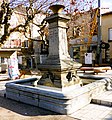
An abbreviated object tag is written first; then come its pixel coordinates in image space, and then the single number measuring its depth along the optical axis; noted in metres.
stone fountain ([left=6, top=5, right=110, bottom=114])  4.09
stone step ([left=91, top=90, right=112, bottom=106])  4.06
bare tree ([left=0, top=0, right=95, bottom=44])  7.88
